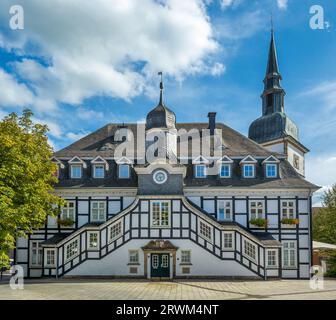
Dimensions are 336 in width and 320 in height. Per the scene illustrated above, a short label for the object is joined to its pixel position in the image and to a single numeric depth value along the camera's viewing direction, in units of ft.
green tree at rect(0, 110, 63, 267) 63.31
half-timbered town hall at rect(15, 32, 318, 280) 81.87
